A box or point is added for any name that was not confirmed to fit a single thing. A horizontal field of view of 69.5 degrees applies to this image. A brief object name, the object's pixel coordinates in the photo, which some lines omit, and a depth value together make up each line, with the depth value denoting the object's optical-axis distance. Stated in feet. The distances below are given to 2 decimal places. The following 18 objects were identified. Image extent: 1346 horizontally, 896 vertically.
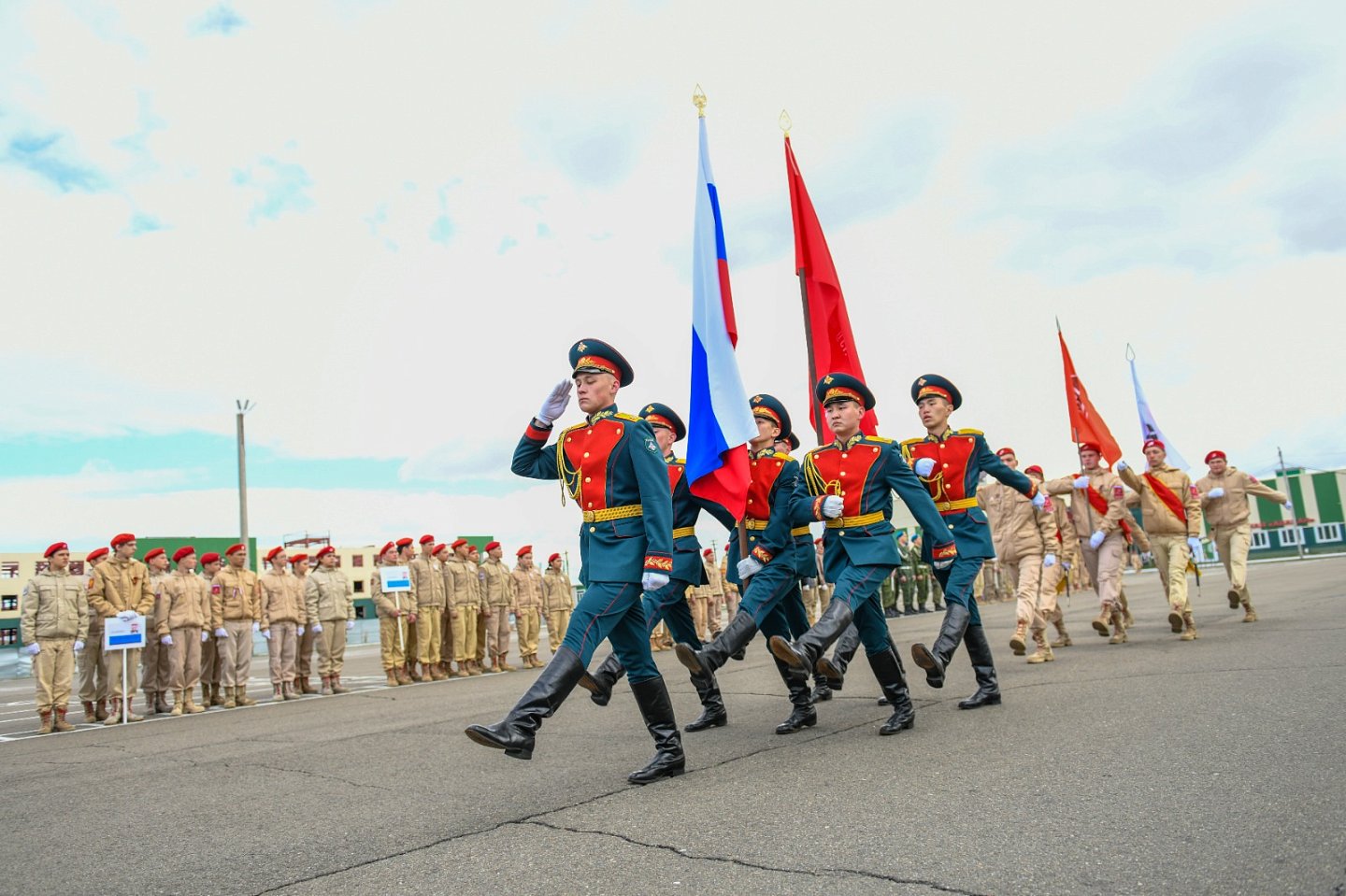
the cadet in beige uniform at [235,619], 40.96
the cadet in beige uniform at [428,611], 46.62
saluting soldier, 15.84
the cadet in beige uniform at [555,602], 61.36
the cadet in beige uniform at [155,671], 40.04
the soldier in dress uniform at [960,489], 21.83
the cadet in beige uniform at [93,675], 38.47
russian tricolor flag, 22.35
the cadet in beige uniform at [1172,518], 35.83
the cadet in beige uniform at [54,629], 35.04
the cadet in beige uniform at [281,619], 42.29
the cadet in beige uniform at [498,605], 51.08
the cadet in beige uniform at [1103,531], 35.50
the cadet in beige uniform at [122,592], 38.32
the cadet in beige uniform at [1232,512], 38.01
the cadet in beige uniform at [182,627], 38.88
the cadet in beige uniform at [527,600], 55.49
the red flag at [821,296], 30.14
